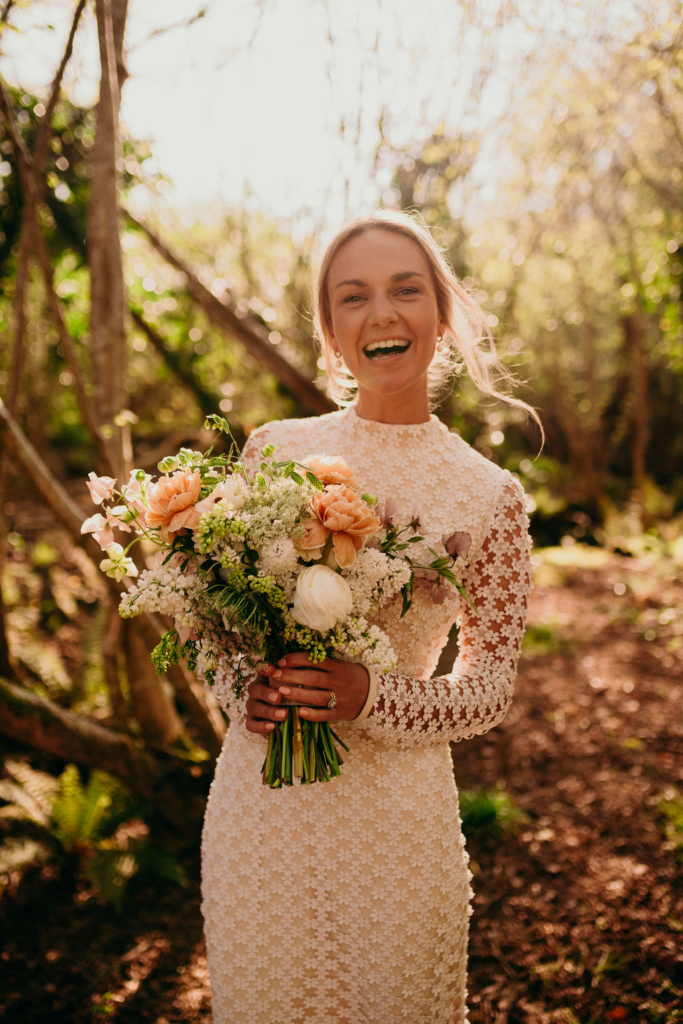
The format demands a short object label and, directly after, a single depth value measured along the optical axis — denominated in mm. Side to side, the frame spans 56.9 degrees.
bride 1688
